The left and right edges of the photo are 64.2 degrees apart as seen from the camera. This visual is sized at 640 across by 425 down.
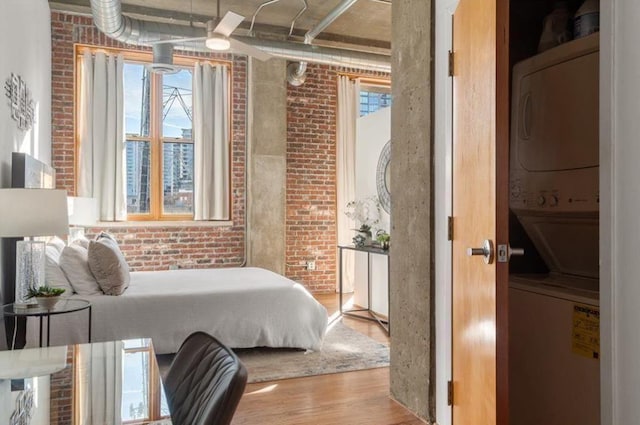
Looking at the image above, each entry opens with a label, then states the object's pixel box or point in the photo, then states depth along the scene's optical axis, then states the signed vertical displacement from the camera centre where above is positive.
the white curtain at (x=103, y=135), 6.10 +0.97
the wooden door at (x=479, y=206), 1.83 +0.04
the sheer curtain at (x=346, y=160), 7.41 +0.81
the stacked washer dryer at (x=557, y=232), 2.04 -0.08
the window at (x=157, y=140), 6.38 +0.96
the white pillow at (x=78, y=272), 3.79 -0.43
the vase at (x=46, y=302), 2.92 -0.50
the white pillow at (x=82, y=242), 4.44 -0.24
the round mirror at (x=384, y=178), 5.95 +0.44
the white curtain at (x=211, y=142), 6.58 +0.95
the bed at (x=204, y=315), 3.72 -0.78
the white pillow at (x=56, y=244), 4.27 -0.25
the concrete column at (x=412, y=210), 2.87 +0.03
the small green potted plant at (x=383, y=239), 5.39 -0.26
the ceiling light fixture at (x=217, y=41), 3.85 +1.32
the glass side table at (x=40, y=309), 2.76 -0.54
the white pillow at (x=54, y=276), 3.65 -0.44
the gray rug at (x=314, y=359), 3.88 -1.18
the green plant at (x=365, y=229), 5.88 -0.16
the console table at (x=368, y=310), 5.34 -1.12
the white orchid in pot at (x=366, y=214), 5.92 +0.02
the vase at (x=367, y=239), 5.81 -0.27
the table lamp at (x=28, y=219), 2.67 -0.02
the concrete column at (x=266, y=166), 6.73 +0.66
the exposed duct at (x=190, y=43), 4.84 +1.91
